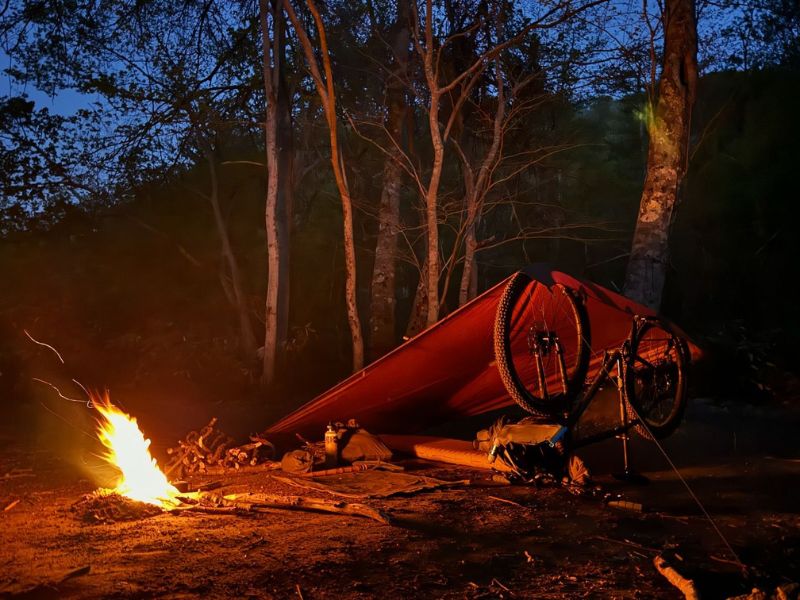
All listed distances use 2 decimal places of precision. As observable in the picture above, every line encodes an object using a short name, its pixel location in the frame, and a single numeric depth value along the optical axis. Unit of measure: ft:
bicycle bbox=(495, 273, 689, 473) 15.72
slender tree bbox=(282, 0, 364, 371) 27.55
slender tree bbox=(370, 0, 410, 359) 36.47
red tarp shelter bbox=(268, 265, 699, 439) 16.70
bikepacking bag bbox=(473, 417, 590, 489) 15.98
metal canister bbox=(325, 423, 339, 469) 18.51
